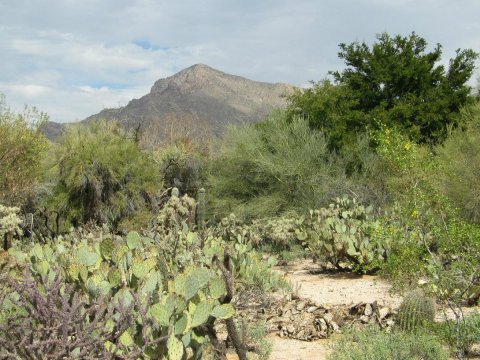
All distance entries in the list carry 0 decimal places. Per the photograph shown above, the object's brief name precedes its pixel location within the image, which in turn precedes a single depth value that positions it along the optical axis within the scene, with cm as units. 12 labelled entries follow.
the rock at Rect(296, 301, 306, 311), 722
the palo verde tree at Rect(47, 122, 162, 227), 1625
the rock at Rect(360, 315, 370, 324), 681
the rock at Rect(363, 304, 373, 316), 695
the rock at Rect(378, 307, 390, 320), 685
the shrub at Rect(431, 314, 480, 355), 570
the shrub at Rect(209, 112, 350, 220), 1906
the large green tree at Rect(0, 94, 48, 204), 1819
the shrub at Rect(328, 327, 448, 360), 515
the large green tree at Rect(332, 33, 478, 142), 2170
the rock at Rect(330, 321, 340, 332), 663
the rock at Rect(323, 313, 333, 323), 674
